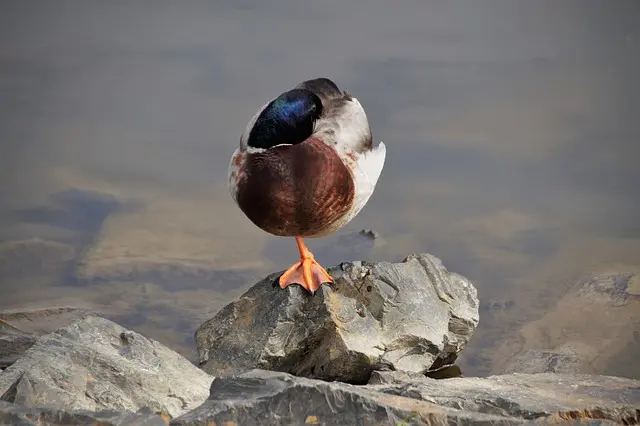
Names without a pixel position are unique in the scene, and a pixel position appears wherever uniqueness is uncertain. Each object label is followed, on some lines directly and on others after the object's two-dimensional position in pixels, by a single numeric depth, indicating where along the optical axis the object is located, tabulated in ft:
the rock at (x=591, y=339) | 24.35
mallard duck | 22.34
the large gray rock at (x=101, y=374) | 16.96
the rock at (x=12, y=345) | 22.71
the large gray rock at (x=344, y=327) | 22.54
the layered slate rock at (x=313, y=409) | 13.41
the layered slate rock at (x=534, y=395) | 15.47
